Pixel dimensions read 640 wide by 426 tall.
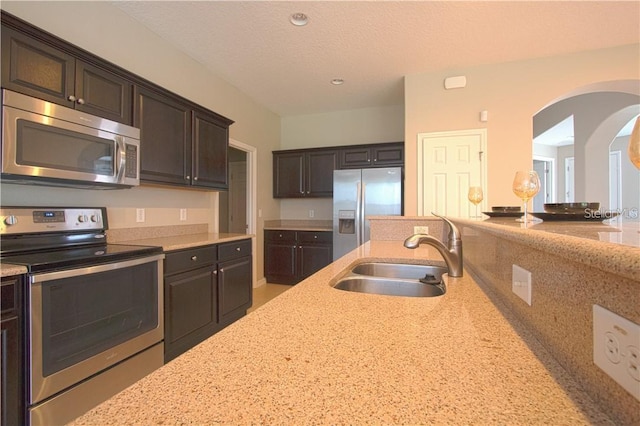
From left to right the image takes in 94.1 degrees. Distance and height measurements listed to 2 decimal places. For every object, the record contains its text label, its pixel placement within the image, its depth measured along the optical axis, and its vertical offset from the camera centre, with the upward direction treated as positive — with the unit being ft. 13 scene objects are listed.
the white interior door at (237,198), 17.94 +0.99
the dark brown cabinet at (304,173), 14.93 +2.14
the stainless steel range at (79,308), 4.18 -1.55
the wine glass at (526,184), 4.42 +0.45
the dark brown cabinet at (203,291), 6.58 -2.00
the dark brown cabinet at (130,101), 4.83 +2.38
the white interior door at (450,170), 11.05 +1.68
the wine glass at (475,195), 6.44 +0.42
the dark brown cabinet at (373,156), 13.75 +2.79
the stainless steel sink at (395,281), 3.84 -0.95
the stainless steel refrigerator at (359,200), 12.85 +0.62
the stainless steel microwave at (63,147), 4.64 +1.21
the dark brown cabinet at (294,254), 14.07 -1.90
